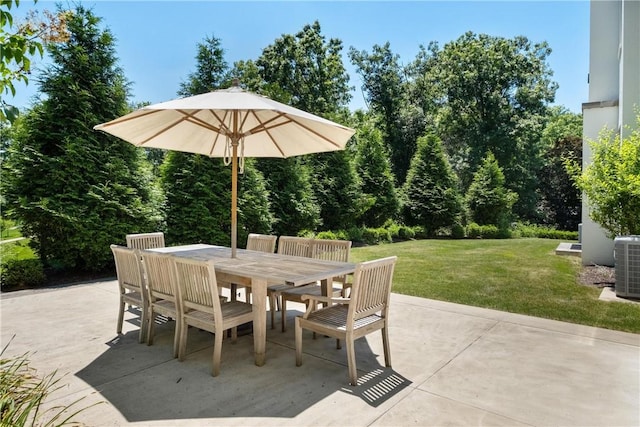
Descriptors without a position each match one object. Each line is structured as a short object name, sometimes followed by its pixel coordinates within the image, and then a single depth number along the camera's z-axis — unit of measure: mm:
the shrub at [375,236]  13445
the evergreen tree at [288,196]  11352
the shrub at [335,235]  11672
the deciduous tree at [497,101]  22750
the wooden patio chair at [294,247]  5219
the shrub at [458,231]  16234
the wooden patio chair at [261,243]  5613
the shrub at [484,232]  16344
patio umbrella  3758
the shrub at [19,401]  1846
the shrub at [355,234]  13219
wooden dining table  3518
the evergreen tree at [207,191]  8969
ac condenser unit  5730
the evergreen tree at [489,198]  16844
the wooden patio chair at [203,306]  3323
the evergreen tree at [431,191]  16328
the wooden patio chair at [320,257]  4227
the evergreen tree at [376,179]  15281
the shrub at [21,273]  6402
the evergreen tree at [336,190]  13453
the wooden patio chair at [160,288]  3670
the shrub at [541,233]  16484
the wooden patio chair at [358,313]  3150
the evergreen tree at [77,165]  7051
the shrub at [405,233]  15055
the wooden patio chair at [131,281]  4062
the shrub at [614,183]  6258
